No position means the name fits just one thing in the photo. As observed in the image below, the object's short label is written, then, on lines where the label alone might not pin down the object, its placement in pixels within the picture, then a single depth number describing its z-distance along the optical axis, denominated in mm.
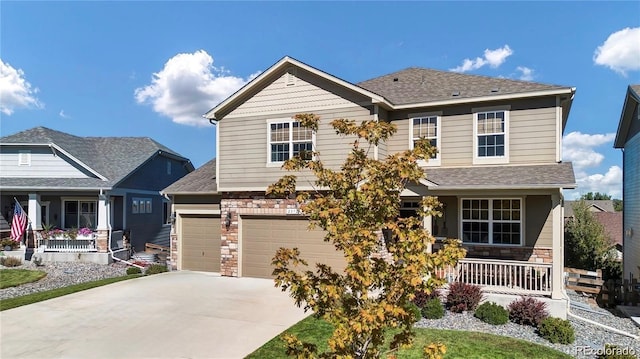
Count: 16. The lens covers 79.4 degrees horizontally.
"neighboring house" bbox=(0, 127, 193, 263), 18141
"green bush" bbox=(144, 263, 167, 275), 14830
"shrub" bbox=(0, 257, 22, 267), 16438
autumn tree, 3725
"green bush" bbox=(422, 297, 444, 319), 9125
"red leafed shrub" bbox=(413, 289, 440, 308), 9617
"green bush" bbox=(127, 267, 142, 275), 15138
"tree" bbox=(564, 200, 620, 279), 19516
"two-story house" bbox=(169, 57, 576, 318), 10992
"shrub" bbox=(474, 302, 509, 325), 8758
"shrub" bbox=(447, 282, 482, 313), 9477
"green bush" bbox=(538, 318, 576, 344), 7820
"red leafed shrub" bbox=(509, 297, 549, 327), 8641
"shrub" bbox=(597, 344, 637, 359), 6391
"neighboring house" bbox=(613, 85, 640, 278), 14258
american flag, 16938
